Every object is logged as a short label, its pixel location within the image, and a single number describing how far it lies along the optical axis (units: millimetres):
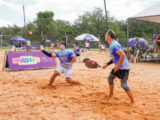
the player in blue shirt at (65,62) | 6094
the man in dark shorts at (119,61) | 4051
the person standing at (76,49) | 13386
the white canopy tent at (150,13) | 13093
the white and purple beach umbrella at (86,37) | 20048
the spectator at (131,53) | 14863
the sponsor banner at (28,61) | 10154
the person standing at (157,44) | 12680
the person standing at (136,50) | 14591
